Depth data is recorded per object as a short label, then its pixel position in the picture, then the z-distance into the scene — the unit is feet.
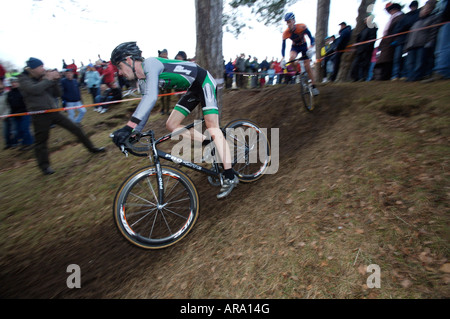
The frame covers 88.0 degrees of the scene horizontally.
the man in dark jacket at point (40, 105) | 19.42
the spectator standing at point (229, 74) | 57.47
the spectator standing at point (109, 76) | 43.98
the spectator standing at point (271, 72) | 57.64
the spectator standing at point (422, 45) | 20.84
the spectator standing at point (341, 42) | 31.42
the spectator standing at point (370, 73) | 30.41
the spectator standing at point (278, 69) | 58.13
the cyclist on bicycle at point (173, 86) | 9.86
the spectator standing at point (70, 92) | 32.71
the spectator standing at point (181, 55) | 30.61
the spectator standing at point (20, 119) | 27.81
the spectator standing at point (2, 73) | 33.56
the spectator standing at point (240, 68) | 57.11
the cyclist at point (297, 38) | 21.22
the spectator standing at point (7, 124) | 29.55
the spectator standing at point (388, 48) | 25.21
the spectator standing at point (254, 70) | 57.57
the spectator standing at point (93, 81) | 43.09
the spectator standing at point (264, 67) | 60.14
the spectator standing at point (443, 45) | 19.71
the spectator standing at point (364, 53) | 27.89
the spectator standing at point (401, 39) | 23.54
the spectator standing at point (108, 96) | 41.86
